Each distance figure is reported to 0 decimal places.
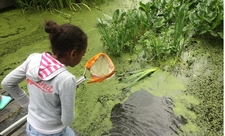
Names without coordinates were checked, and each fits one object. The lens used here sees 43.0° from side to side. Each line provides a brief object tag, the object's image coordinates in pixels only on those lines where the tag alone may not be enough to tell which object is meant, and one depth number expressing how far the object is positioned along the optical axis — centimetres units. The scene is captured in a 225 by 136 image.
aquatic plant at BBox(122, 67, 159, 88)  259
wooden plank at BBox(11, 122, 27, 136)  194
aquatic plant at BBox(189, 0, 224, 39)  294
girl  114
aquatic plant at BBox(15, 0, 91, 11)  388
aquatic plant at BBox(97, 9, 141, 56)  284
